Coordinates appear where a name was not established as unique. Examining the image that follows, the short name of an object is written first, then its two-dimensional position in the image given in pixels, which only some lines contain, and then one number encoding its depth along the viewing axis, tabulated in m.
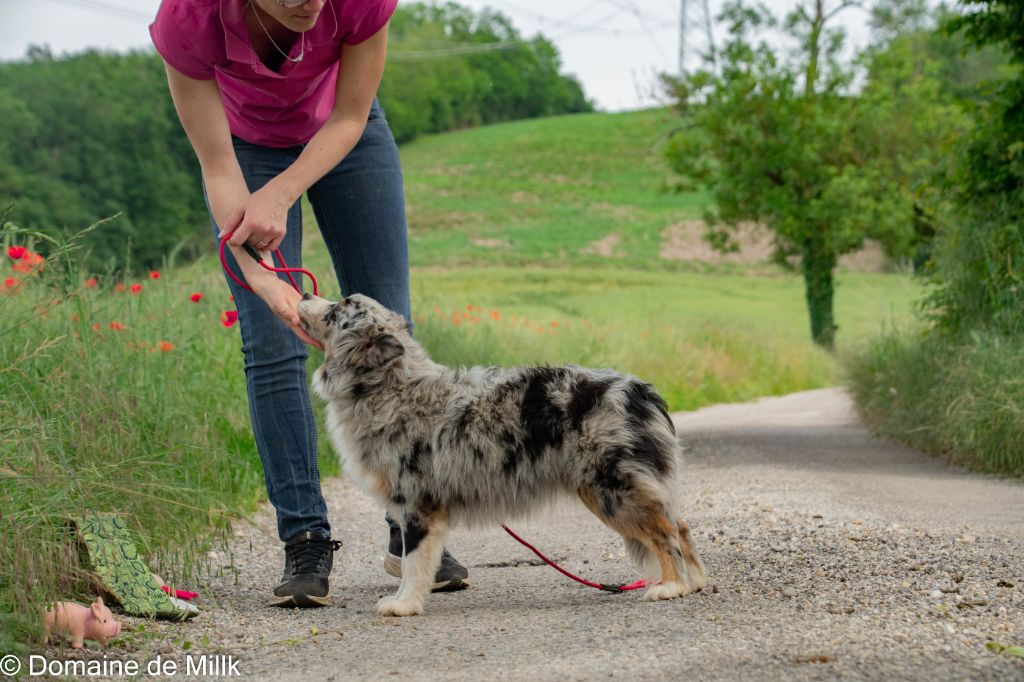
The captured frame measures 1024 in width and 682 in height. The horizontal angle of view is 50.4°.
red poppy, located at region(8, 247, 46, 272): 6.03
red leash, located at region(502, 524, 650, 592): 4.45
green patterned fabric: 3.88
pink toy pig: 3.43
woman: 4.14
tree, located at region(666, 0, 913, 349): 23.08
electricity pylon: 23.98
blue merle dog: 4.15
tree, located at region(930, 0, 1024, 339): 9.41
